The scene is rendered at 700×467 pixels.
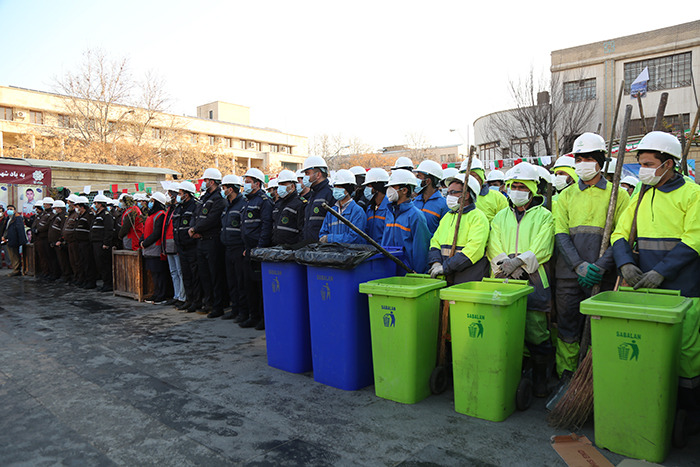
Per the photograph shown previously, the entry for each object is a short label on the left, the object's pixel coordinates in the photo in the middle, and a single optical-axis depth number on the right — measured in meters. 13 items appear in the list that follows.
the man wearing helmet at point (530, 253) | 4.44
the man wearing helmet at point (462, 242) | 4.78
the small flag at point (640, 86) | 6.39
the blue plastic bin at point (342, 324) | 4.55
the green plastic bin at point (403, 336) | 4.12
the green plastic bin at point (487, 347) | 3.74
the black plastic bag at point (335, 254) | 4.44
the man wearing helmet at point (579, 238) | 4.41
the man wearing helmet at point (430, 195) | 6.10
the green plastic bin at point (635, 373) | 3.05
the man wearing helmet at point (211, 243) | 8.34
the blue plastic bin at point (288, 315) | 5.16
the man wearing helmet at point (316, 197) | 6.88
